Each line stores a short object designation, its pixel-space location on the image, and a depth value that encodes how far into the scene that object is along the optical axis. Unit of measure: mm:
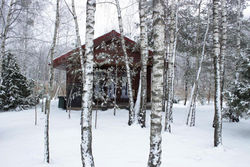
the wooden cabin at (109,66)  11965
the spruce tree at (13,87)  14578
